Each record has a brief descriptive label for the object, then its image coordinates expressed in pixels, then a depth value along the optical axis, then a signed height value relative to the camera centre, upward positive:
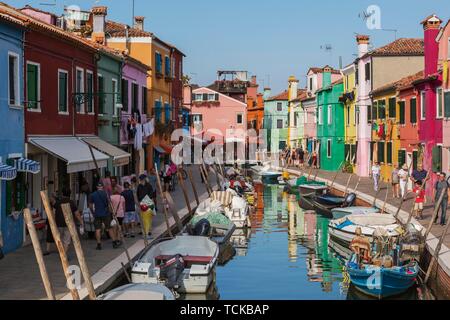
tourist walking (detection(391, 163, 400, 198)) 34.41 -1.82
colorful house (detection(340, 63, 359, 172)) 51.19 +1.98
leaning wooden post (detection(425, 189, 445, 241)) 19.77 -1.77
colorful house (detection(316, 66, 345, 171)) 56.38 +1.65
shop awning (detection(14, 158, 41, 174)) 18.67 -0.48
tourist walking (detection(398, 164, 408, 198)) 31.70 -1.44
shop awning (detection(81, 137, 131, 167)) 26.64 -0.17
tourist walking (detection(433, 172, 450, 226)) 23.11 -1.53
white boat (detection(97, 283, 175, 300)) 12.34 -2.50
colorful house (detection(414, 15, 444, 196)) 32.62 +1.87
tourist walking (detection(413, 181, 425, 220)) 25.32 -2.06
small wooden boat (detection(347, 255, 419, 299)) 16.61 -3.03
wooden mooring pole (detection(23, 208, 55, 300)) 12.37 -1.97
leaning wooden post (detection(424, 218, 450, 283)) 17.94 -2.74
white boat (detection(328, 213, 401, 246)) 23.20 -2.58
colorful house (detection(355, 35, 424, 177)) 45.06 +4.57
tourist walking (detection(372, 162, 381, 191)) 36.50 -1.52
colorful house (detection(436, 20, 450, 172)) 31.20 +2.48
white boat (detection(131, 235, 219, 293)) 16.00 -2.69
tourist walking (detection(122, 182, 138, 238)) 21.70 -1.90
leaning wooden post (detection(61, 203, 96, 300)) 13.28 -1.88
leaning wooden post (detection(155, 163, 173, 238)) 22.42 -1.92
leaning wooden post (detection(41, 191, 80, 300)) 12.86 -1.81
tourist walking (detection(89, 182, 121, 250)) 19.27 -1.75
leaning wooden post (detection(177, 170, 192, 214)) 28.94 -2.16
